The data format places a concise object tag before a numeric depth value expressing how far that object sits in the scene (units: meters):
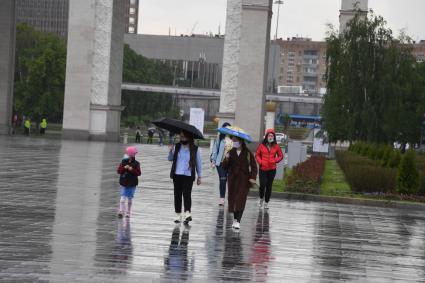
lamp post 111.00
